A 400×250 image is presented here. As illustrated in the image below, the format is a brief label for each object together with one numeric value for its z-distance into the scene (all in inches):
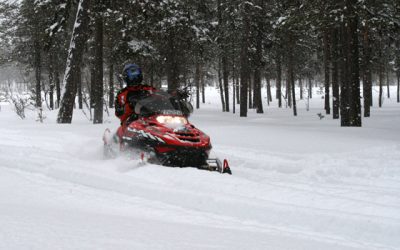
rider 657.6
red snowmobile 559.2
